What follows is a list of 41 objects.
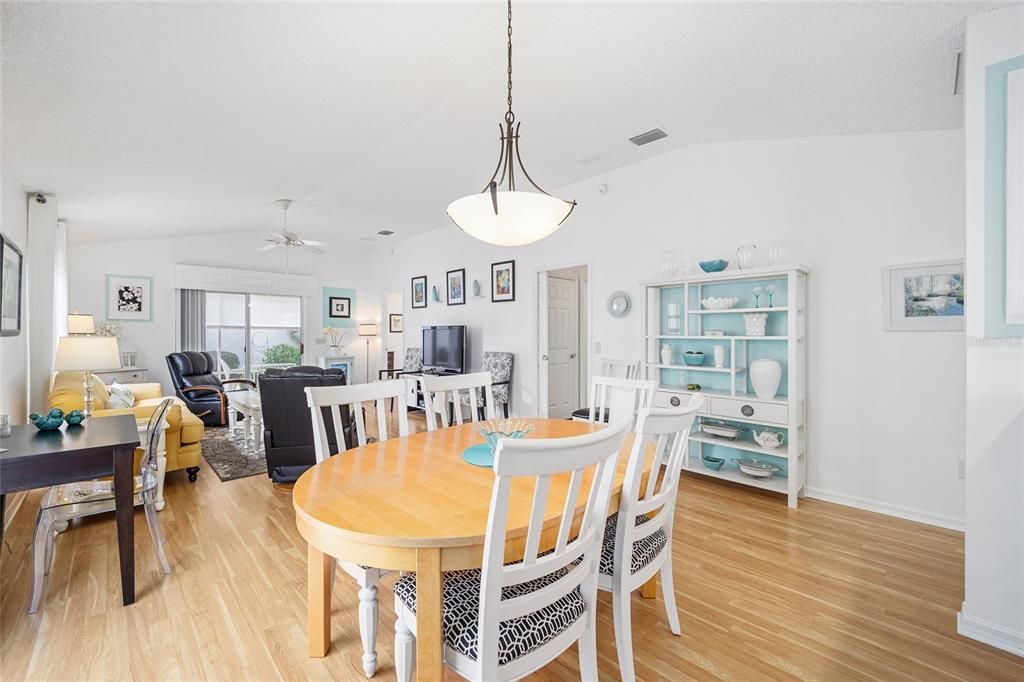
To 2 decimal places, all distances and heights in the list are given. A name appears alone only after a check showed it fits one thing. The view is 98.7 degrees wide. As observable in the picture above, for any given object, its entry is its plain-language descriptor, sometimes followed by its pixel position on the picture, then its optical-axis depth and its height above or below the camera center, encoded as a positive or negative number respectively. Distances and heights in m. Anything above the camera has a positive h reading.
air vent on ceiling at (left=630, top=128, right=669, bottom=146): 3.53 +1.67
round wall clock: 4.32 +0.35
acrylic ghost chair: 1.93 -0.87
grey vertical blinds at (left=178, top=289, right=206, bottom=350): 6.63 +0.31
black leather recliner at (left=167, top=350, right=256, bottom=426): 5.50 -0.61
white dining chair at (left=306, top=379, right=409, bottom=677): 1.58 -0.42
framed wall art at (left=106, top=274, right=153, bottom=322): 6.07 +0.59
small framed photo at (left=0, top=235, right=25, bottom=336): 2.69 +0.35
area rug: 3.79 -1.13
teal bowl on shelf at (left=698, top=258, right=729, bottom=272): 3.50 +0.59
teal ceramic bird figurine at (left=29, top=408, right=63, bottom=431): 2.18 -0.41
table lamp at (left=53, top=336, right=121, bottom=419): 2.79 -0.09
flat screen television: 6.10 -0.12
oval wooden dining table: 1.13 -0.50
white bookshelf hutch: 3.15 -0.14
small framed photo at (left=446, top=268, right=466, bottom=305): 6.29 +0.76
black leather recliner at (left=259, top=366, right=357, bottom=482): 3.15 -0.60
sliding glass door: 6.97 +0.13
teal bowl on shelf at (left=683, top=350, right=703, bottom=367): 3.67 -0.16
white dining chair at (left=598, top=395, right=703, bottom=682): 1.38 -0.69
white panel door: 5.74 -0.08
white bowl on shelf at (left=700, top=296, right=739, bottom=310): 3.52 +0.30
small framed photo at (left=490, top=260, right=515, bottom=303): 5.53 +0.74
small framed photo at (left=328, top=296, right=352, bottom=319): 8.13 +0.60
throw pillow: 3.85 -0.52
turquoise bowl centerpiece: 1.78 -0.42
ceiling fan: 5.13 +1.19
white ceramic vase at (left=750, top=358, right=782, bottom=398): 3.25 -0.28
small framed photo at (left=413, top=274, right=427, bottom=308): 7.06 +0.77
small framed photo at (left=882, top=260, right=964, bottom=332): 2.74 +0.28
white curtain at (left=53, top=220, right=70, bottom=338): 4.31 +0.59
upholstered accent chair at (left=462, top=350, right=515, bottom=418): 5.43 -0.49
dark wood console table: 1.80 -0.53
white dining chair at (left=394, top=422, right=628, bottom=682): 1.00 -0.68
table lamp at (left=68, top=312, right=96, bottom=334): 4.15 +0.15
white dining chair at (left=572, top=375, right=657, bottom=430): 2.60 -0.36
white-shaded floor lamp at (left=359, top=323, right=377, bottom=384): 8.13 +0.18
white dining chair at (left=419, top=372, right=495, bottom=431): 2.57 -0.29
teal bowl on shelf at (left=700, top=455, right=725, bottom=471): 3.49 -0.98
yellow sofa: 3.23 -0.64
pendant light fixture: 1.83 +0.54
